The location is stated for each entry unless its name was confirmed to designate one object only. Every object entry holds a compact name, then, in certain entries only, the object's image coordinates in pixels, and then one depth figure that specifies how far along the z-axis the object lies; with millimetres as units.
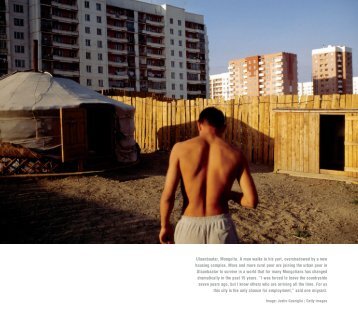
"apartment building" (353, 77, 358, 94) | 171150
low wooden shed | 10562
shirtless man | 3346
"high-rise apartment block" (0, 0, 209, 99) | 59656
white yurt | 11336
